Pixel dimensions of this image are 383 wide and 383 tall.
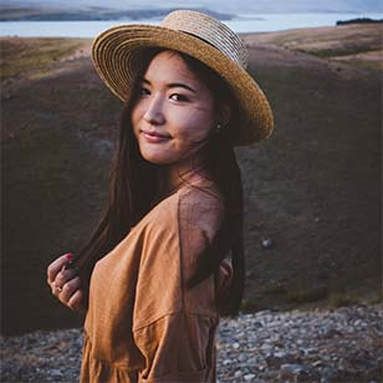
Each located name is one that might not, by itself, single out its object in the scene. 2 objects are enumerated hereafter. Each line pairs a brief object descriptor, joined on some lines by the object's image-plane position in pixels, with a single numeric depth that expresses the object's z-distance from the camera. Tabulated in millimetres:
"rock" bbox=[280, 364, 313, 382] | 2896
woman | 904
